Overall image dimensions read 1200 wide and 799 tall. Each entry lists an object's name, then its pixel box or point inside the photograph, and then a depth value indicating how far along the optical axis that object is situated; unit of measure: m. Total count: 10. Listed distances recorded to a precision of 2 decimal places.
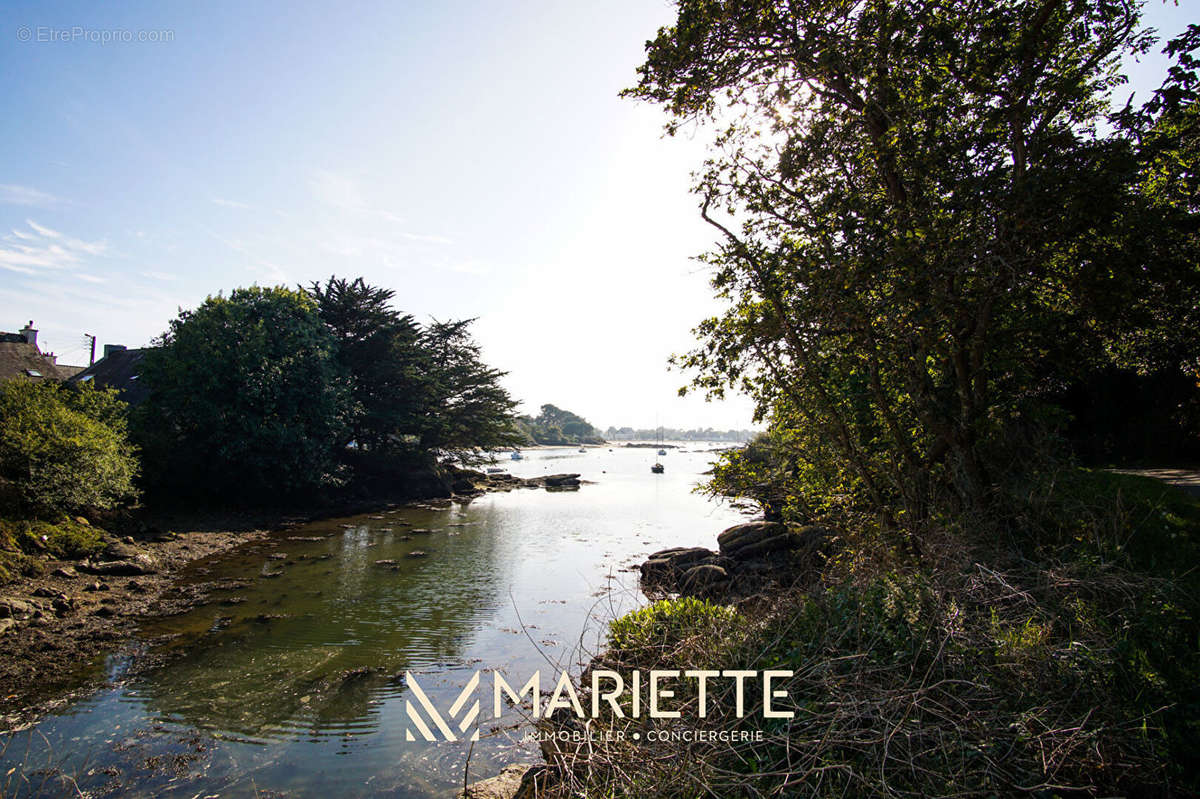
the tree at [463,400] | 39.22
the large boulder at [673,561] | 14.71
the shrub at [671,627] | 5.64
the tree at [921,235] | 6.07
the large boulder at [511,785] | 5.26
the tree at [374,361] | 34.19
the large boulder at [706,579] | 12.34
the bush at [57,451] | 13.81
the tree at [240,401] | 22.11
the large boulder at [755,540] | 16.72
